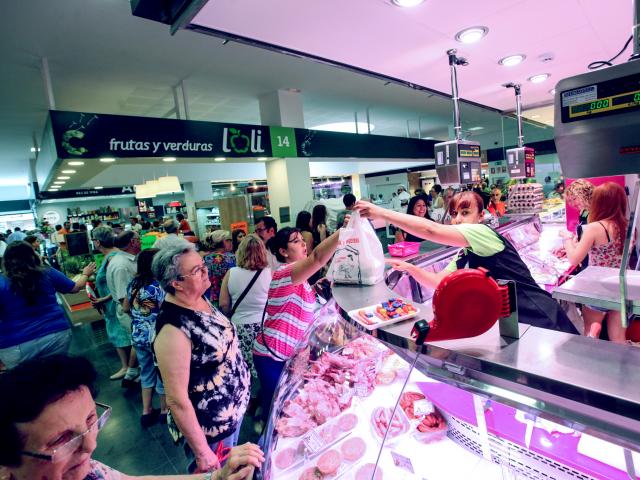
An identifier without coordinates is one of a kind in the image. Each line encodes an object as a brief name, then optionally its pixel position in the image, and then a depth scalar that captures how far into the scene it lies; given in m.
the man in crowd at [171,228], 5.97
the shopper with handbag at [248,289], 3.00
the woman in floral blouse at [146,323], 3.05
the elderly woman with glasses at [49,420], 0.90
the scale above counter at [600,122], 1.03
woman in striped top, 2.49
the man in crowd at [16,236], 9.30
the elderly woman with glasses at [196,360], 1.75
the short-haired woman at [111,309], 3.94
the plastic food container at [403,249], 2.93
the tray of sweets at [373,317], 1.29
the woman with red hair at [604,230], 2.77
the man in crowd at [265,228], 4.59
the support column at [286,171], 6.70
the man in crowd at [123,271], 3.78
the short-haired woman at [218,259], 4.39
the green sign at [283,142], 6.49
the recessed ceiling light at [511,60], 3.63
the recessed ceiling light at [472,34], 2.84
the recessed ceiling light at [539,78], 4.46
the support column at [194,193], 14.40
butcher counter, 0.83
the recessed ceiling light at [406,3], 2.29
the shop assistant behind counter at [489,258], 1.72
